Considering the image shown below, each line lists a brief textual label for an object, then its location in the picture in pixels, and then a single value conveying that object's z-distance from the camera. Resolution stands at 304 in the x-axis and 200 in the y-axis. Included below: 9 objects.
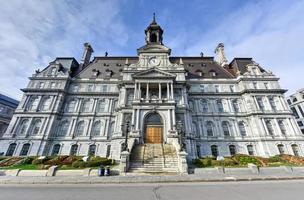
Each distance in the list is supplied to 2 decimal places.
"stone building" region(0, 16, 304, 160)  25.33
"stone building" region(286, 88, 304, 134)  50.78
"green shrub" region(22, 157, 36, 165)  21.08
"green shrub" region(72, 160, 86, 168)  18.17
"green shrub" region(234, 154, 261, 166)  19.64
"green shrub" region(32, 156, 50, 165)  20.23
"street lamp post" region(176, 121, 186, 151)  16.65
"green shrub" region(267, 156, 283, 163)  21.31
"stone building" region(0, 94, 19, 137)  46.59
